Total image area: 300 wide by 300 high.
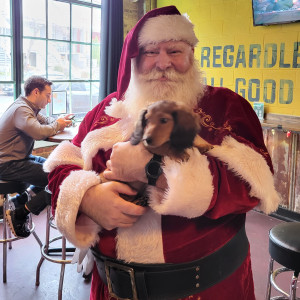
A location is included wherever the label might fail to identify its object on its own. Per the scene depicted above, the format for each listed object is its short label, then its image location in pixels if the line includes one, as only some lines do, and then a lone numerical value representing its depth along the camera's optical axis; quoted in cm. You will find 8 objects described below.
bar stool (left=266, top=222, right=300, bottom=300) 184
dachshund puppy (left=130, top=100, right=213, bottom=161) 80
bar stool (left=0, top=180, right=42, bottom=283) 296
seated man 329
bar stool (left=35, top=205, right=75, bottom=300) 260
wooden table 309
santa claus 99
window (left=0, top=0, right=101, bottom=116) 435
